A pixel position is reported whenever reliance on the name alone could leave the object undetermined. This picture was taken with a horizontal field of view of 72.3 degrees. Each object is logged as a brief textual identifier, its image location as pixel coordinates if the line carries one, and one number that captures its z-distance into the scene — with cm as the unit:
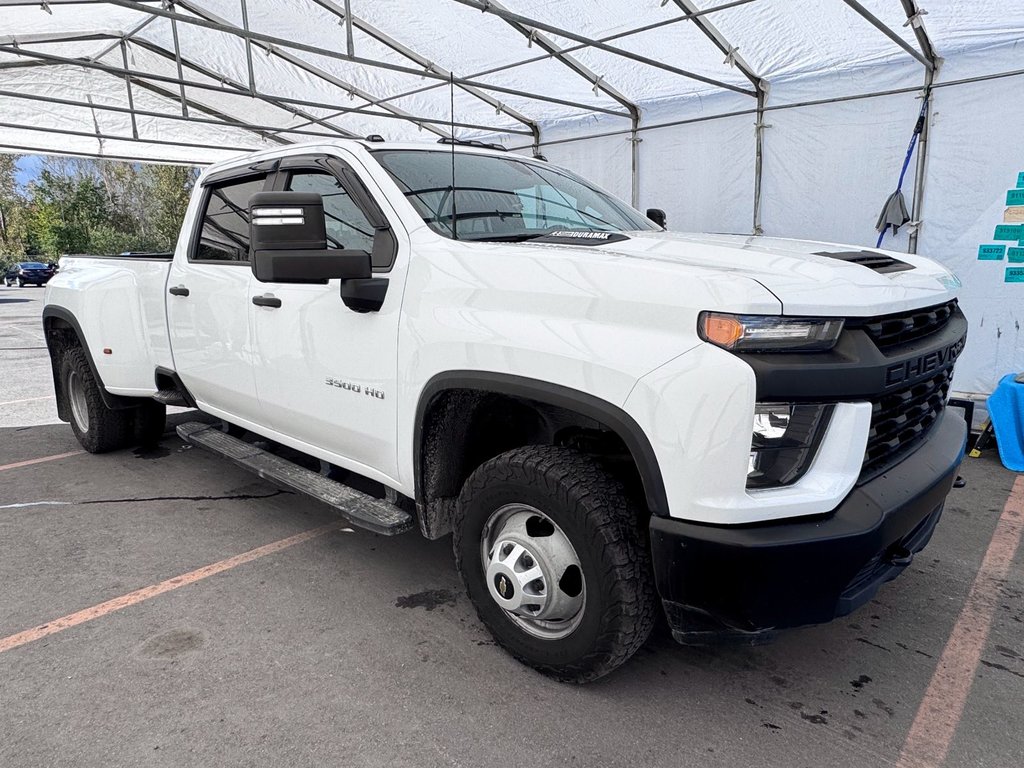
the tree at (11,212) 4950
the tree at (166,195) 4322
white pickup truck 188
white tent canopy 656
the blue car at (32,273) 3303
